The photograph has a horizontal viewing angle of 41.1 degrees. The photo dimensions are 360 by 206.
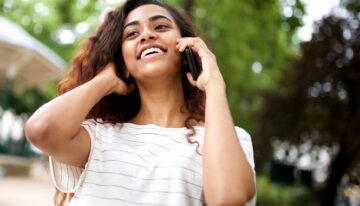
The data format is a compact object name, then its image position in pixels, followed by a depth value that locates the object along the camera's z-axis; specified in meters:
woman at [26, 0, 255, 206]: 1.58
